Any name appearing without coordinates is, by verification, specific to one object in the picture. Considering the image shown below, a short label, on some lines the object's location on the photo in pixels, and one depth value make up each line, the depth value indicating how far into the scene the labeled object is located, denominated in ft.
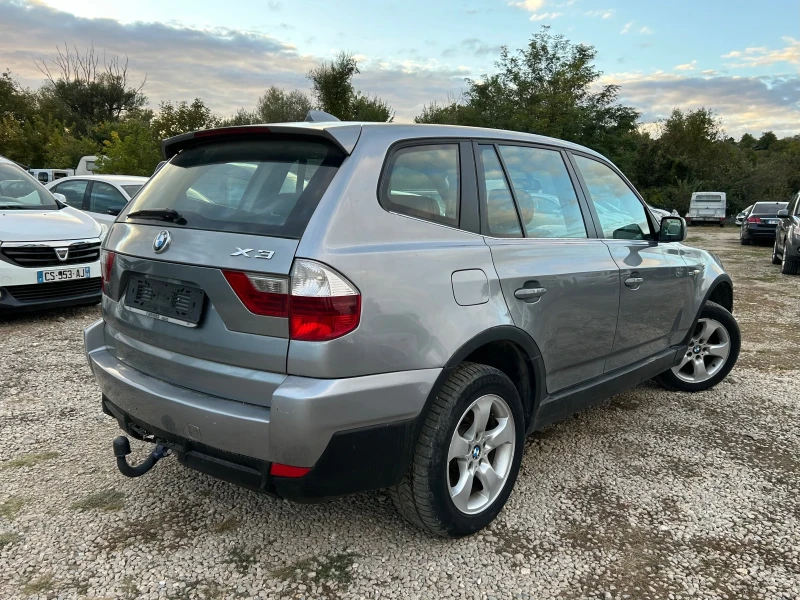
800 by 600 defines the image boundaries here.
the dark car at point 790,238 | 35.94
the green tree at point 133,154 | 56.22
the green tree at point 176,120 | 65.77
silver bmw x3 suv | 6.63
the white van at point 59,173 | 76.73
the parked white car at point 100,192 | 29.27
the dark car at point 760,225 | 58.65
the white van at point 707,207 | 92.53
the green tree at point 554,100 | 88.84
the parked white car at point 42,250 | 19.31
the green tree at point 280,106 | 130.93
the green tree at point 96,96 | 145.18
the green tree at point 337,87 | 97.96
